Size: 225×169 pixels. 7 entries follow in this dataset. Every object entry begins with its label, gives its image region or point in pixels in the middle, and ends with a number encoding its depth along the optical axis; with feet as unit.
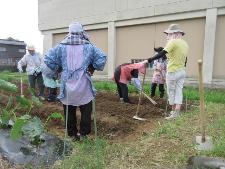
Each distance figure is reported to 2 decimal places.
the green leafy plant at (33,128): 7.41
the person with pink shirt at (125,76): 14.24
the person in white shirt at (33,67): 16.34
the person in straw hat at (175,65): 11.00
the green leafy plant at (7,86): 7.69
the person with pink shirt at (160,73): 15.56
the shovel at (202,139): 7.54
